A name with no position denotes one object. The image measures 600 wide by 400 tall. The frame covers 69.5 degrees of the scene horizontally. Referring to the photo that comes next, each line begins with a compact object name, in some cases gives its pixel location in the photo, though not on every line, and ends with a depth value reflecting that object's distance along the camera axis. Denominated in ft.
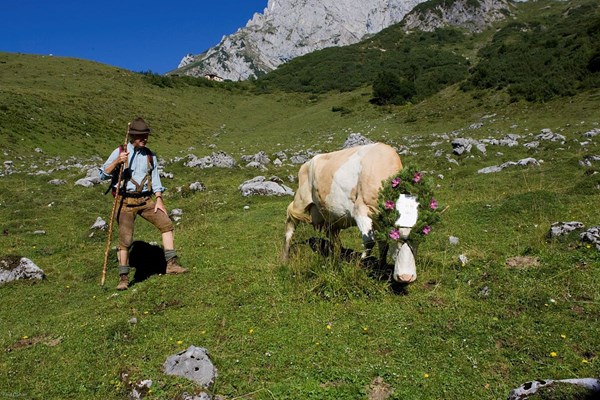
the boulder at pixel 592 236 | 23.79
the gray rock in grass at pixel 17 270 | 30.99
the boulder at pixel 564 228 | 26.45
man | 27.76
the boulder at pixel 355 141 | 88.38
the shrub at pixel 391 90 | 175.52
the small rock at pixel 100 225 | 43.72
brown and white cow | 21.77
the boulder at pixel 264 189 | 55.01
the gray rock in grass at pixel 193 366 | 16.46
